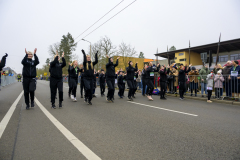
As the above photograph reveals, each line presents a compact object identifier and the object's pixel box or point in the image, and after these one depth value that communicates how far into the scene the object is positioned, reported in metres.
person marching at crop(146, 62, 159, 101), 10.01
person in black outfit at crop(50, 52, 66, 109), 7.29
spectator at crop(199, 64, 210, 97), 11.21
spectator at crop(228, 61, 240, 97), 9.17
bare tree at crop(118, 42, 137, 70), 37.37
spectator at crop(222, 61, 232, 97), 9.72
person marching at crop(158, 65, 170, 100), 10.51
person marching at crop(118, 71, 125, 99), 11.25
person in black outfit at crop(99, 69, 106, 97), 12.72
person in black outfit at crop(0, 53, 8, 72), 7.07
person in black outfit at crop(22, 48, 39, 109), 6.88
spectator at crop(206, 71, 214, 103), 9.81
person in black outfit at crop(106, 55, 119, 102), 9.18
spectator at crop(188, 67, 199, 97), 11.65
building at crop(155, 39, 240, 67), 32.04
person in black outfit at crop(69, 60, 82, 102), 10.06
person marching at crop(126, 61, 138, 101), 9.98
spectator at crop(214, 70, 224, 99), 9.89
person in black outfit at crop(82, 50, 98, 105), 8.15
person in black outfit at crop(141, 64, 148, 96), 12.14
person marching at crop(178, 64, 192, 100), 10.71
